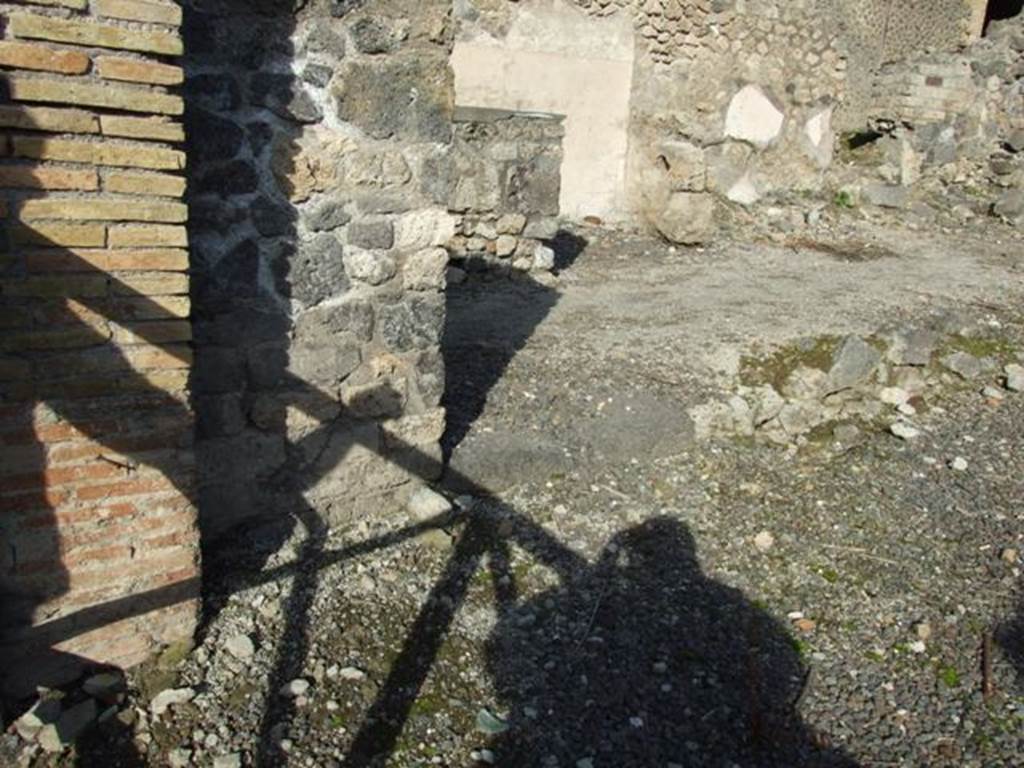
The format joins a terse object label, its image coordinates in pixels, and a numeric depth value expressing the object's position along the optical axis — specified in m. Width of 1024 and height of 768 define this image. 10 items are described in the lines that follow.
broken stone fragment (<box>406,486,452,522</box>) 3.41
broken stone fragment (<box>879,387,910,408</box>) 4.70
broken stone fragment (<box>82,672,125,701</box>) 2.47
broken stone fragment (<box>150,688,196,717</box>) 2.46
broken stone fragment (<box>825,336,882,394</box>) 4.71
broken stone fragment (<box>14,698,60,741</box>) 2.30
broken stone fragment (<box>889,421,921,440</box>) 4.36
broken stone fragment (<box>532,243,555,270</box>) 7.00
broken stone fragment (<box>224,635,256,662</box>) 2.66
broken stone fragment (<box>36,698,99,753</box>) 2.28
